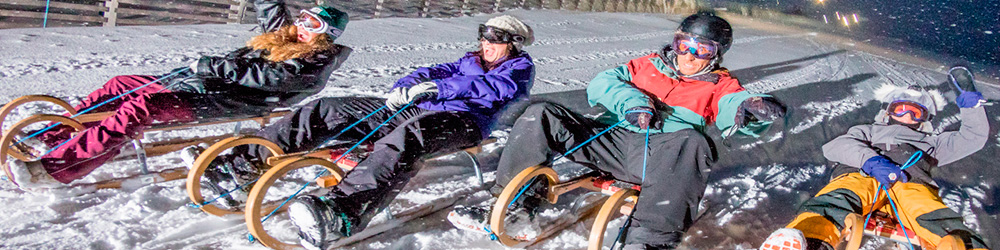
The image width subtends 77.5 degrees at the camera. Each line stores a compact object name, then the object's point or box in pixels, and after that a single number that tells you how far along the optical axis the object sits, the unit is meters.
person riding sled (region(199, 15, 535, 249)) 2.09
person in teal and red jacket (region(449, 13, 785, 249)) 2.15
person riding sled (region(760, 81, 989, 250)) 2.32
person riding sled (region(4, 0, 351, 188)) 2.77
